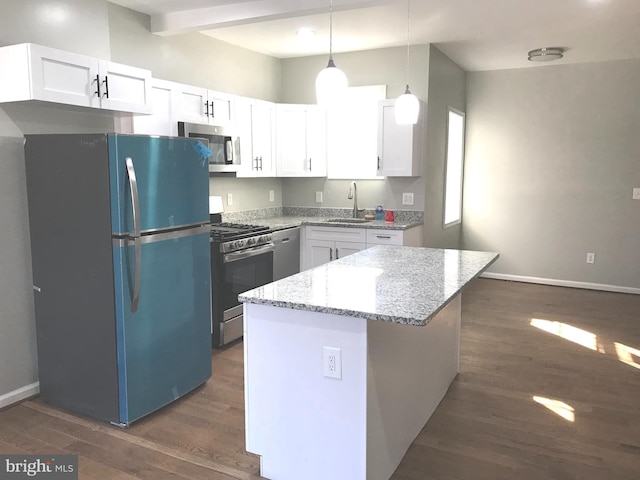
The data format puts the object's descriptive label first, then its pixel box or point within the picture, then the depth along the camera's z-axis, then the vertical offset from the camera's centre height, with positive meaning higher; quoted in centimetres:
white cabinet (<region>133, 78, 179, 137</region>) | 374 +50
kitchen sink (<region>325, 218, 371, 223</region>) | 526 -38
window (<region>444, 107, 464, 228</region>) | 611 +17
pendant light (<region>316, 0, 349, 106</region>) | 247 +47
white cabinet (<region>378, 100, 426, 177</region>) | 486 +37
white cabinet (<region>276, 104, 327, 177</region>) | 527 +46
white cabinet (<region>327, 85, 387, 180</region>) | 527 +50
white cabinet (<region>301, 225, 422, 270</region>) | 478 -54
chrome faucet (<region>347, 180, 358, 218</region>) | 543 -13
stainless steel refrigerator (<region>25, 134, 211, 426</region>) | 274 -48
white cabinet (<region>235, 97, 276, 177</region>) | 476 +45
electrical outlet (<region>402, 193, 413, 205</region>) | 521 -15
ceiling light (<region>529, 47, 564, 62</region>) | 523 +134
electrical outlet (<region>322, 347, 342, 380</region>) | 207 -72
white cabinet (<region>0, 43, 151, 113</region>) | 279 +59
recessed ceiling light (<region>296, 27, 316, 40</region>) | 448 +133
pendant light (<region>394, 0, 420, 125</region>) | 293 +43
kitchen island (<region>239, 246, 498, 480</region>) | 204 -79
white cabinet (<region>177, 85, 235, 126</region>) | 407 +63
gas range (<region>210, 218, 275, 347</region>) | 397 -71
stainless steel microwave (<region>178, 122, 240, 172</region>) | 412 +32
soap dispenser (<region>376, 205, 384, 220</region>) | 529 -30
